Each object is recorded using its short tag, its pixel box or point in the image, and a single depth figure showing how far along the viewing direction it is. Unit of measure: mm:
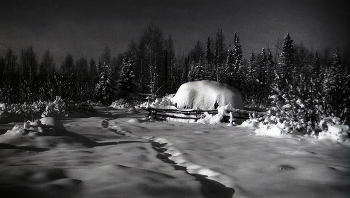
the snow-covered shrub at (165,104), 14679
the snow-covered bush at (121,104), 25144
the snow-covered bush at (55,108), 13562
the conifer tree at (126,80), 30661
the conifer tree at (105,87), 30406
